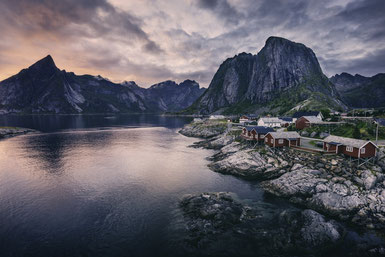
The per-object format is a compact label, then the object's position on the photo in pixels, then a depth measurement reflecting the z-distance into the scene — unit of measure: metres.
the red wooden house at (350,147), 41.76
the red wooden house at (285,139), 56.41
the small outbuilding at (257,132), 63.78
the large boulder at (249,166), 50.31
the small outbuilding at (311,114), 97.43
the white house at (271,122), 106.23
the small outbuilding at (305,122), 79.88
